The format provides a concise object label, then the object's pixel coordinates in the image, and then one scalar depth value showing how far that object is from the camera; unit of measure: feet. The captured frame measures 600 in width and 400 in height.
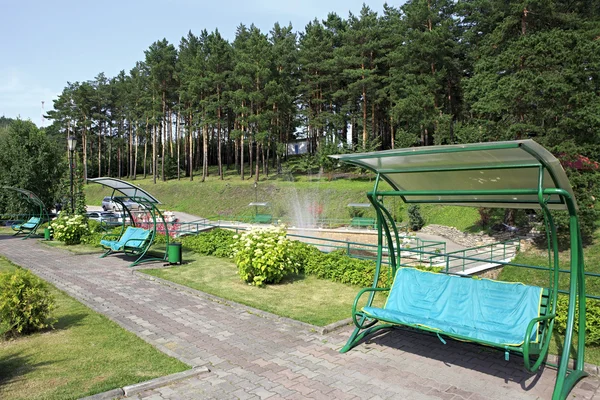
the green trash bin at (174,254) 36.94
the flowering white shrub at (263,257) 28.84
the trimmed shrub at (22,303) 18.10
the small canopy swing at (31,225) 62.34
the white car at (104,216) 86.92
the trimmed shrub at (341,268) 29.35
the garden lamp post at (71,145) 57.98
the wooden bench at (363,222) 85.59
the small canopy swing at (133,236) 37.99
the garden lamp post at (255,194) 115.96
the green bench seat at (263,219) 96.37
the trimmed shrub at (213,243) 41.64
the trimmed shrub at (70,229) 51.61
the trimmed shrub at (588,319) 17.47
